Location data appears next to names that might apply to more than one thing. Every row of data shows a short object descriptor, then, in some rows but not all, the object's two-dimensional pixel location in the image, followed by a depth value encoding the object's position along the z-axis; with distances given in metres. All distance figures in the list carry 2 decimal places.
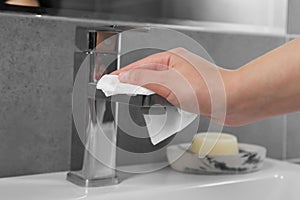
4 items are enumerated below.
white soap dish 0.85
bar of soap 0.84
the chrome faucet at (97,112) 0.79
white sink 0.77
